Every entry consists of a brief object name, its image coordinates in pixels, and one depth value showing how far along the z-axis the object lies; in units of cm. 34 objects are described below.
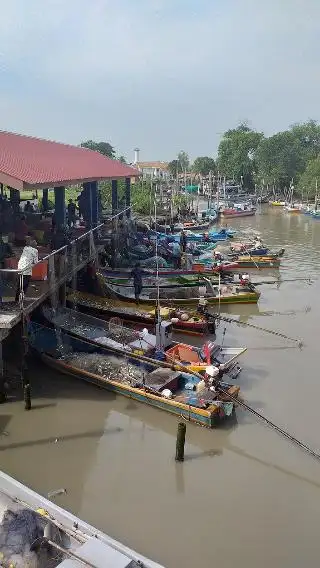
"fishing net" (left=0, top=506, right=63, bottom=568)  608
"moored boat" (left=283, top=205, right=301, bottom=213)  5881
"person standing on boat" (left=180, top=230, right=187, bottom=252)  2680
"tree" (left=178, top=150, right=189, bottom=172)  10312
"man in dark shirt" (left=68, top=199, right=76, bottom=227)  2366
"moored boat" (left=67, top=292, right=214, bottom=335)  1666
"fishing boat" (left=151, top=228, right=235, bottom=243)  3479
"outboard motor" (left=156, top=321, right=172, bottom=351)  1352
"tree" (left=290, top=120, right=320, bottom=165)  8012
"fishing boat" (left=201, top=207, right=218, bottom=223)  4789
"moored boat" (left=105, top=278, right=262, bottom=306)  1872
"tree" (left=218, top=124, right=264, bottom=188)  8025
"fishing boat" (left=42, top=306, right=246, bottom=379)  1283
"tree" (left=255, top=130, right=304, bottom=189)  7169
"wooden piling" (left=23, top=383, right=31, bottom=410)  1141
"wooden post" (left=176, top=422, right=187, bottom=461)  970
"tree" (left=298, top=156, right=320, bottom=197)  6247
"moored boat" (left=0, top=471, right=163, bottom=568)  601
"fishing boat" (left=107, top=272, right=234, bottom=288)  1998
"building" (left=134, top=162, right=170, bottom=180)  9288
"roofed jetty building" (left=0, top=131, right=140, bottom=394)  1195
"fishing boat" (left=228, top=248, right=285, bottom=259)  2904
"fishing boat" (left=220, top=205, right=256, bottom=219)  5497
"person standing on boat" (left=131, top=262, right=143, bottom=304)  1816
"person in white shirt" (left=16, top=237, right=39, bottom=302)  1220
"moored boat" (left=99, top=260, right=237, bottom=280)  2064
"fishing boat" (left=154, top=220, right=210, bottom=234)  3700
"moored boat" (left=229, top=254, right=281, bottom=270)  2839
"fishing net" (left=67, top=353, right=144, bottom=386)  1237
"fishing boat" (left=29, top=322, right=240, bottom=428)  1122
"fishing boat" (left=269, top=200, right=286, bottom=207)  6573
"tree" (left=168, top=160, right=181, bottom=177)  9311
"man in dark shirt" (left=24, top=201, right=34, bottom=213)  2543
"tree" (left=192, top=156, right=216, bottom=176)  9256
